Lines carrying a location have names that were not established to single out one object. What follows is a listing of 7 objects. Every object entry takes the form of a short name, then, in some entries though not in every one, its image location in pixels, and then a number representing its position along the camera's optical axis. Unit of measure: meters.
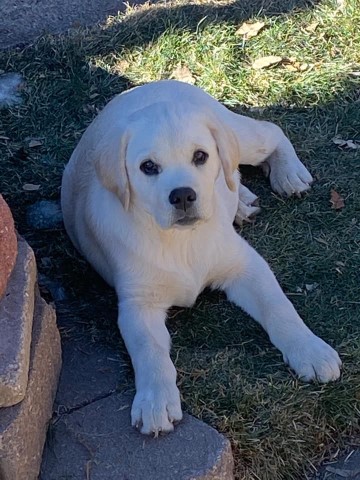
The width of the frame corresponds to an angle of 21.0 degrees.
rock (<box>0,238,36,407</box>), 2.91
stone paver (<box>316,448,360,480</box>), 3.25
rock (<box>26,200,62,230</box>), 4.53
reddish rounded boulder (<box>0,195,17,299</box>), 3.10
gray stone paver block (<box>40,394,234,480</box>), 3.02
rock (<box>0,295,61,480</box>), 2.91
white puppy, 3.33
